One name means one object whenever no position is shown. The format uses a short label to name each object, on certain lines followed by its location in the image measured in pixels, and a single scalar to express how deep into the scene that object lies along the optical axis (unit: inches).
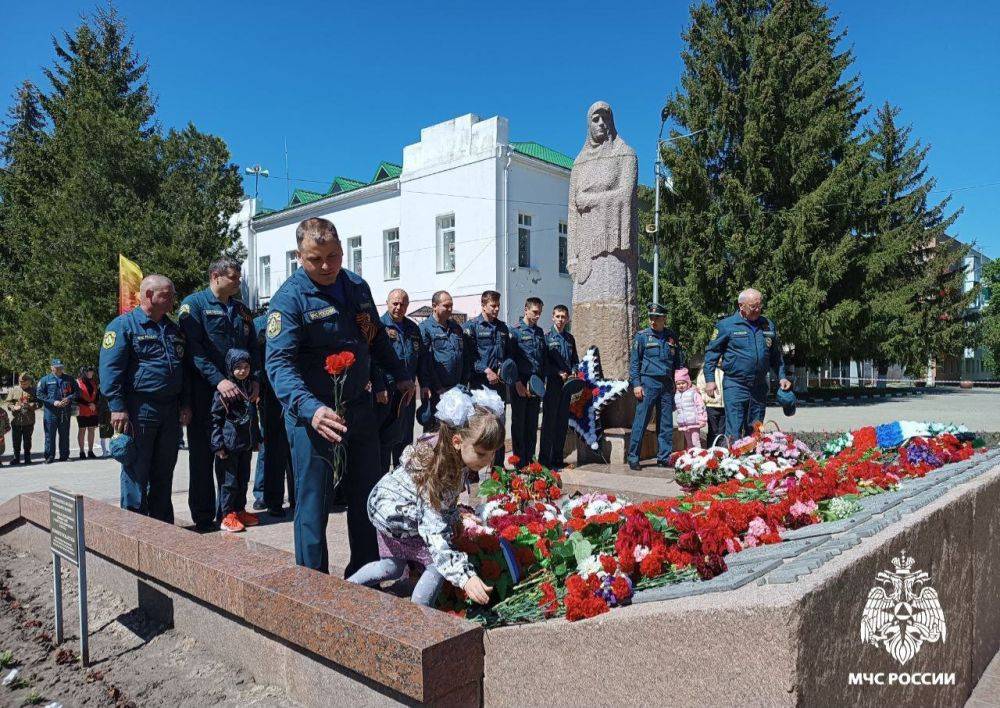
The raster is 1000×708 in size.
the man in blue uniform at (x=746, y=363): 239.1
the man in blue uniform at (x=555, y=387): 281.0
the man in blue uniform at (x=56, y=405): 430.3
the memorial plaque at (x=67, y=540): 126.9
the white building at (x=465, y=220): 839.1
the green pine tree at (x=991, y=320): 1665.8
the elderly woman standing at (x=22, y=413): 435.5
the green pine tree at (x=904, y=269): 836.0
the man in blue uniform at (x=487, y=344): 265.0
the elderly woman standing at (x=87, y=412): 448.8
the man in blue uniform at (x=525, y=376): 271.4
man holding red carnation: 120.3
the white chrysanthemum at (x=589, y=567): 96.3
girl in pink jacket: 301.9
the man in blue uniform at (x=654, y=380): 270.2
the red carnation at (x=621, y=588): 91.6
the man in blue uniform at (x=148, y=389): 165.3
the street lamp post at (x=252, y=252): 1138.7
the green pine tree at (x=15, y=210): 863.1
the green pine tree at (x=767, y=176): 798.5
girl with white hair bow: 104.3
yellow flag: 444.1
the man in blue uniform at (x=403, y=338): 212.4
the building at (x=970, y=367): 2130.9
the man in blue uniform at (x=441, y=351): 247.5
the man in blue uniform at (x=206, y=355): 180.4
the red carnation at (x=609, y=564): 95.7
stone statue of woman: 323.3
